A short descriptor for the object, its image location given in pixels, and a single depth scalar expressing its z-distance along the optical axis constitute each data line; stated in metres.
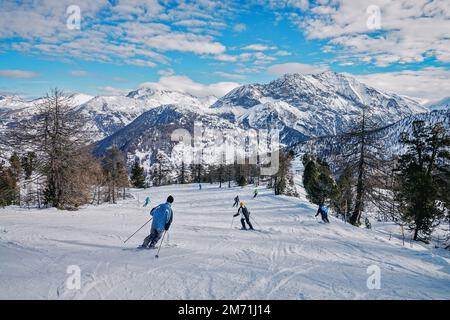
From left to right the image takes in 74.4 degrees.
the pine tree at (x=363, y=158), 24.34
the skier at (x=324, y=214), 19.97
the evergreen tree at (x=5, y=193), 23.75
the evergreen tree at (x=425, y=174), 24.75
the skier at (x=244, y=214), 15.99
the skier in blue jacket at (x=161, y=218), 10.16
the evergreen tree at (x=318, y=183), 43.78
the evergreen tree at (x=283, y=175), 48.41
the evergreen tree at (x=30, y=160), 22.89
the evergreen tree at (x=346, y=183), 24.94
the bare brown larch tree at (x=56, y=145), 22.67
